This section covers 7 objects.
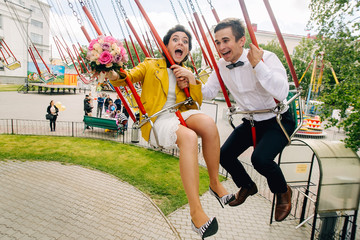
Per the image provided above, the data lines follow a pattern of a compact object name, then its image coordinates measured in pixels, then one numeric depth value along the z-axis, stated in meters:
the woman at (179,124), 2.37
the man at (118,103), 17.03
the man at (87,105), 16.42
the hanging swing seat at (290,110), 2.51
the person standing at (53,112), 13.80
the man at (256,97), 2.36
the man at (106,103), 18.54
